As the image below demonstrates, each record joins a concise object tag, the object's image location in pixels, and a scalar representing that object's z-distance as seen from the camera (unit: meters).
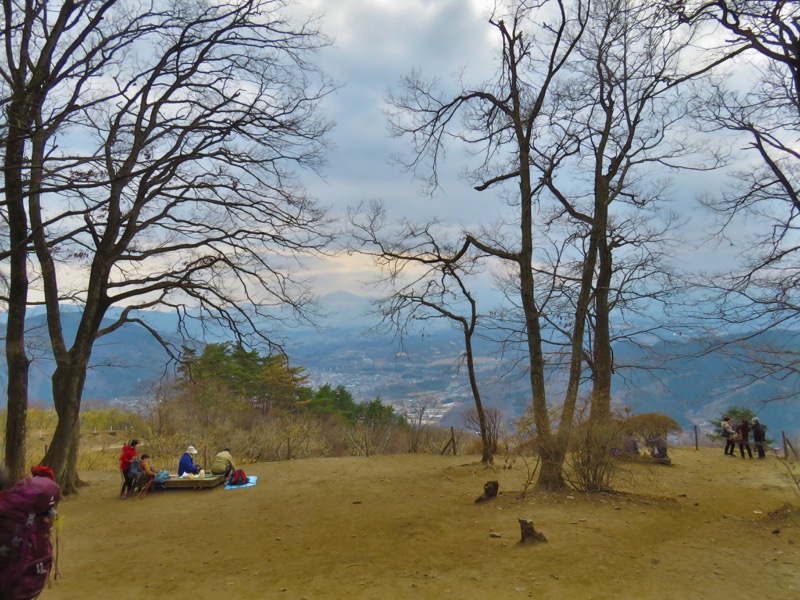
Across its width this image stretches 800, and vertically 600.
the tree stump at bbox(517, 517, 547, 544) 6.68
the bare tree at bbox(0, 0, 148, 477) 8.27
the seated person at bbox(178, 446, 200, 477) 12.62
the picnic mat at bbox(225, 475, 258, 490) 12.28
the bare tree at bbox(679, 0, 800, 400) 7.09
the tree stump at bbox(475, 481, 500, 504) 9.75
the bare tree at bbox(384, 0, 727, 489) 9.91
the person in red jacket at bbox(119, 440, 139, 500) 11.62
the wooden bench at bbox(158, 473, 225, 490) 11.88
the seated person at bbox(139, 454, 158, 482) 11.77
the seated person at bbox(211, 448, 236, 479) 12.73
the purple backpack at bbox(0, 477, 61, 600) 3.69
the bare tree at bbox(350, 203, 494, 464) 13.13
